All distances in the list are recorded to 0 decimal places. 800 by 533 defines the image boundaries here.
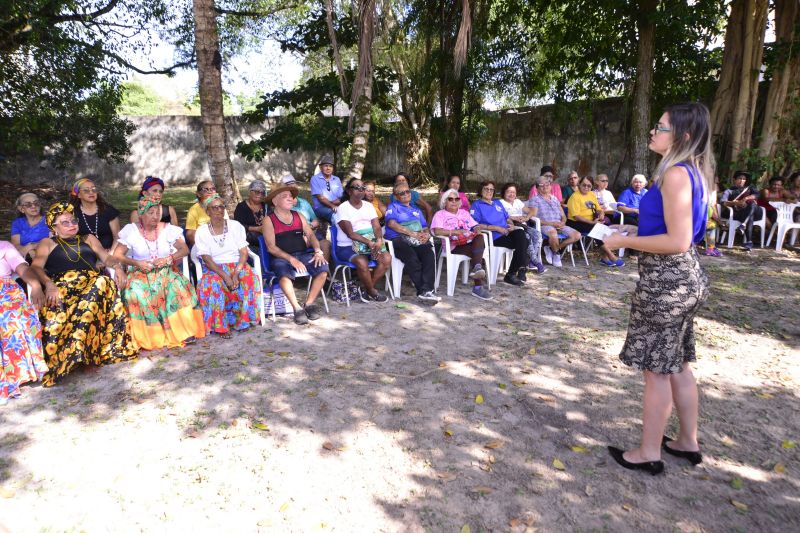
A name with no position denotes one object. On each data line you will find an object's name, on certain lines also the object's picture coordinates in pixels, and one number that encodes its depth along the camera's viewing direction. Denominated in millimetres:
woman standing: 2295
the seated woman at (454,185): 6827
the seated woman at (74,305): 3750
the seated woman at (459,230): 6000
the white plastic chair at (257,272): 4816
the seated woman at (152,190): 4680
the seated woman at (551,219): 7141
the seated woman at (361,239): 5562
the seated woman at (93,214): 4716
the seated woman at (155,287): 4297
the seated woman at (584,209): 7488
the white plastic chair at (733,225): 8195
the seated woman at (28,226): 4480
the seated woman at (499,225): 6340
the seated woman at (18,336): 3521
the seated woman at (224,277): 4637
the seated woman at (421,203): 7082
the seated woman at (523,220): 6867
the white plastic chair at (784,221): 7906
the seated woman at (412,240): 5633
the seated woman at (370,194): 6070
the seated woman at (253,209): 5793
